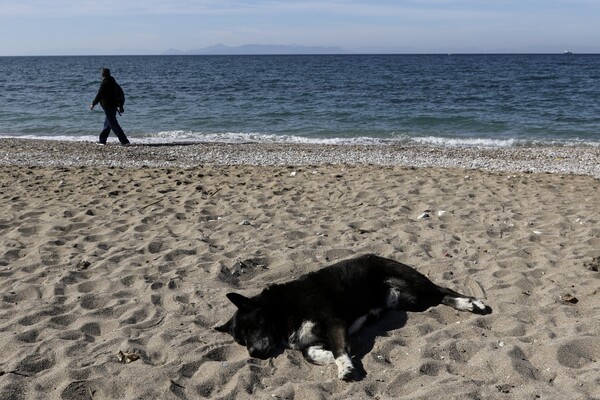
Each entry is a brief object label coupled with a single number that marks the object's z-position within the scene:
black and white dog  4.52
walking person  16.36
